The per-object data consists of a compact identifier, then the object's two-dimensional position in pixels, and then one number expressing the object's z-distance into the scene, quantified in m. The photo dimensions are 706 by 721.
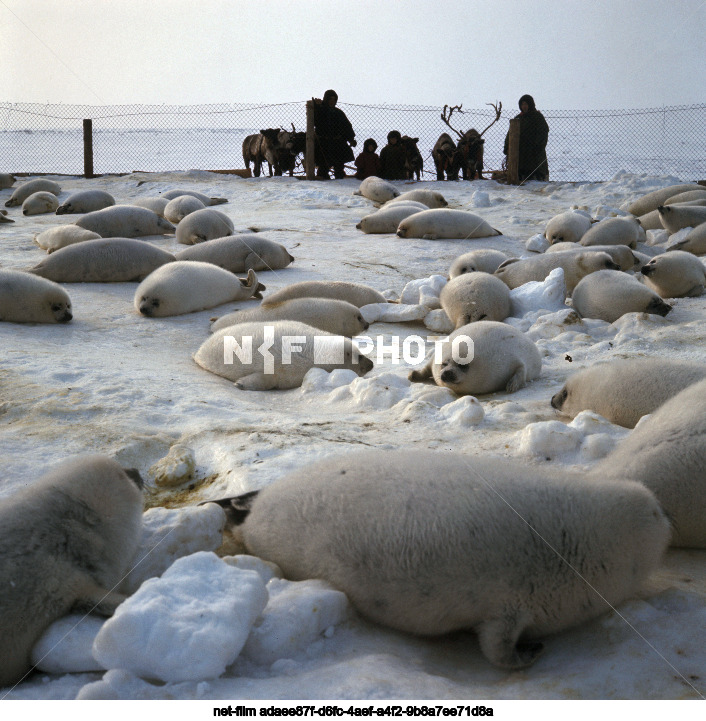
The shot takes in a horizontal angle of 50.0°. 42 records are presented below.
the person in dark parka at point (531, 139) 12.88
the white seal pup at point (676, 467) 2.22
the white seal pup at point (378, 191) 11.34
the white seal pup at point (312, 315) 4.87
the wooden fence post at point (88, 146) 14.49
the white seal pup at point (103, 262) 6.38
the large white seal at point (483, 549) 1.80
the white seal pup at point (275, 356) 4.15
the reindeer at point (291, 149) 14.65
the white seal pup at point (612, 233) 7.32
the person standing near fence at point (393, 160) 13.98
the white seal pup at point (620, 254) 6.36
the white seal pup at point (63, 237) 7.34
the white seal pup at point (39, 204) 10.73
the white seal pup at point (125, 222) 8.16
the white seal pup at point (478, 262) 6.28
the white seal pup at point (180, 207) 9.35
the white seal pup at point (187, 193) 10.86
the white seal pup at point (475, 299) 5.12
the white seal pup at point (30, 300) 4.96
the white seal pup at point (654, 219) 8.64
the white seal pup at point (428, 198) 10.57
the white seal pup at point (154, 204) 9.70
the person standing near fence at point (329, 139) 14.25
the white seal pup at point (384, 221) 9.02
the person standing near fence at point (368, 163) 14.12
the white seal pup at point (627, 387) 3.15
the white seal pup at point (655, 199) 9.76
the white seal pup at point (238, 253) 6.80
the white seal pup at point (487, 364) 3.89
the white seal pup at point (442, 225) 8.44
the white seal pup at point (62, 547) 1.73
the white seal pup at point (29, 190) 11.65
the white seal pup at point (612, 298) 4.96
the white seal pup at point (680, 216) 8.05
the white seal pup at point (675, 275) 5.53
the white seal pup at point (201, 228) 7.95
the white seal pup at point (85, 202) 10.16
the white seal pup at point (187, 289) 5.49
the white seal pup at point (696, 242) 6.88
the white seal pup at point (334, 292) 5.43
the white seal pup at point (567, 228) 7.87
